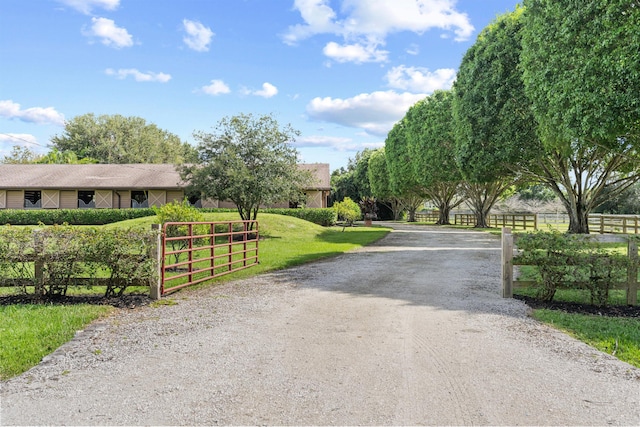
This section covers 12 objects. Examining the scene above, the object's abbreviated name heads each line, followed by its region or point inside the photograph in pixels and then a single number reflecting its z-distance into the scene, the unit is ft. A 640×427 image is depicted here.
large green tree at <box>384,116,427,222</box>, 135.64
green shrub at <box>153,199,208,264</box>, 40.75
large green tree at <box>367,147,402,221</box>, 174.59
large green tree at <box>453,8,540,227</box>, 64.59
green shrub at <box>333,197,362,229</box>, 92.79
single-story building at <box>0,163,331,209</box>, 120.06
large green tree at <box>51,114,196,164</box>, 199.72
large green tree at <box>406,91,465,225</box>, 102.68
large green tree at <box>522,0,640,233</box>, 38.29
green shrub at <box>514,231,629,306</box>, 23.36
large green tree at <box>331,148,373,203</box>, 208.03
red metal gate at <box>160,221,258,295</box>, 26.40
